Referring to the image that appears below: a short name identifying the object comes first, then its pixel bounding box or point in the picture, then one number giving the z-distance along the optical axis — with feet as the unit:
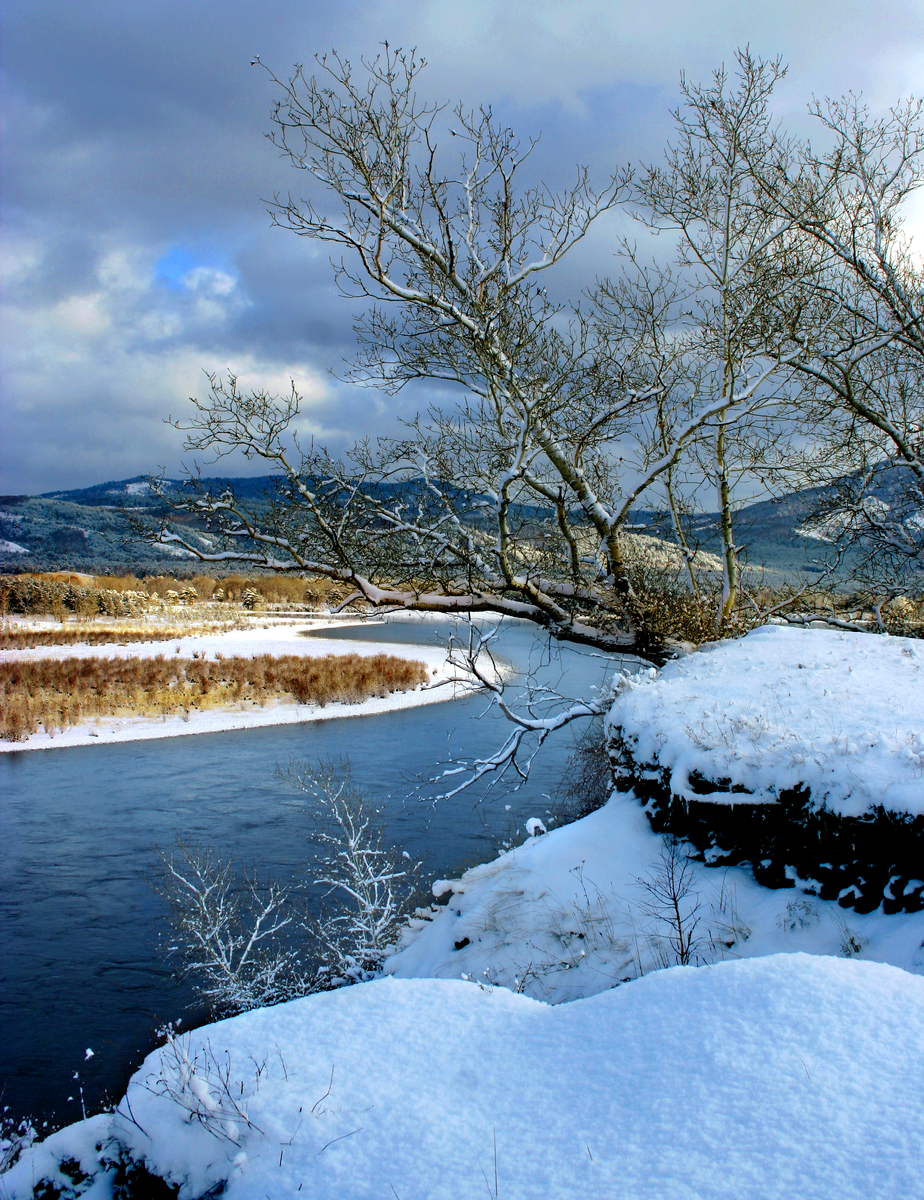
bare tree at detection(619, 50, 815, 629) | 34.40
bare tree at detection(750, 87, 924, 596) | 34.50
